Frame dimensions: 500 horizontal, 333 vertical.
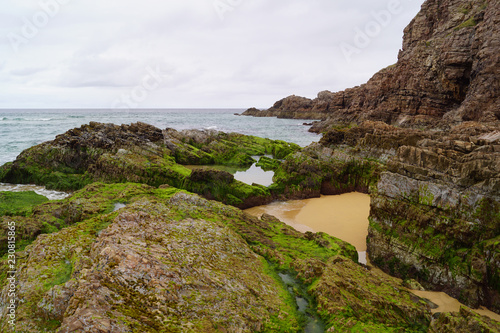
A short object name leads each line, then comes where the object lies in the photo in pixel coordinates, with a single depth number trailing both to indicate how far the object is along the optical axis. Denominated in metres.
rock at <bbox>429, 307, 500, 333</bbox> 5.69
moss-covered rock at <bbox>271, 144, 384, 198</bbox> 19.75
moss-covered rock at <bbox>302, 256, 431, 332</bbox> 6.00
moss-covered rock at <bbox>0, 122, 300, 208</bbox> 18.33
